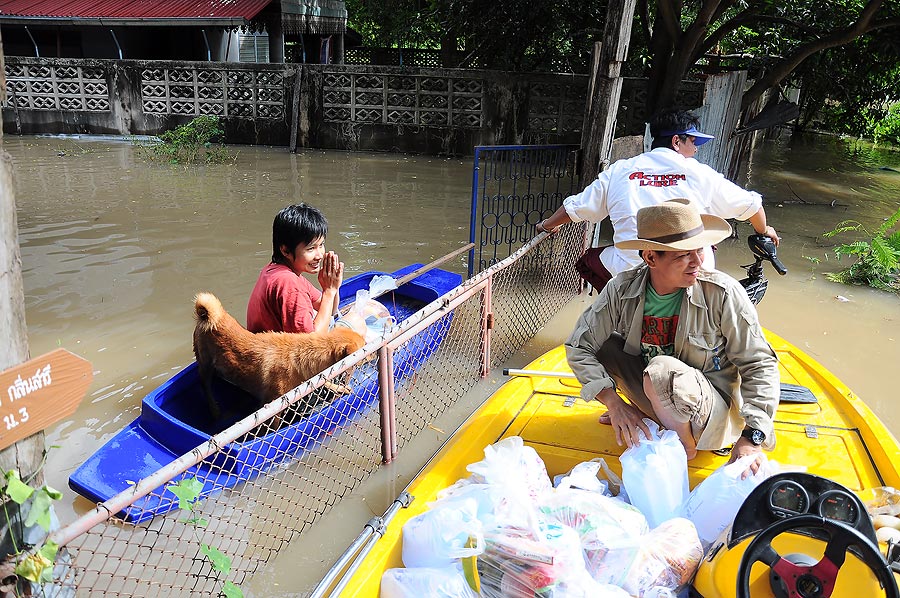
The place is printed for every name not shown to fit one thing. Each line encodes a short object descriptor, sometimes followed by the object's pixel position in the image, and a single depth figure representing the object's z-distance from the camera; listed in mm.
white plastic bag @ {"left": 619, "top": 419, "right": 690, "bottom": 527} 2525
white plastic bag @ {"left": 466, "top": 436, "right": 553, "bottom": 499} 2371
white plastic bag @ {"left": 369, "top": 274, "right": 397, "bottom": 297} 5051
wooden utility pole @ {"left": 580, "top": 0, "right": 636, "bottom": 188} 5562
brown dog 3148
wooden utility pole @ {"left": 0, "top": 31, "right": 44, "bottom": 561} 1666
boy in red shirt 3486
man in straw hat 2641
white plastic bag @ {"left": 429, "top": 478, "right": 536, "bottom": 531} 2139
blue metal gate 5621
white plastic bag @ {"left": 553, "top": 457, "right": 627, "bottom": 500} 2527
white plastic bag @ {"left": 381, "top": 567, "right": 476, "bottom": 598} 2022
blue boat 3066
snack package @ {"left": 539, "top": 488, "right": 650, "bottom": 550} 2195
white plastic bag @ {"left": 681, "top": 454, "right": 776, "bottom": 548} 2422
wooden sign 1548
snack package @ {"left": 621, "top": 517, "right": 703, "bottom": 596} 2141
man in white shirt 4168
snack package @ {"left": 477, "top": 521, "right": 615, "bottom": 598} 2018
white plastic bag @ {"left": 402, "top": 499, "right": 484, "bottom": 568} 2090
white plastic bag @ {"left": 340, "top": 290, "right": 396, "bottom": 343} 4297
